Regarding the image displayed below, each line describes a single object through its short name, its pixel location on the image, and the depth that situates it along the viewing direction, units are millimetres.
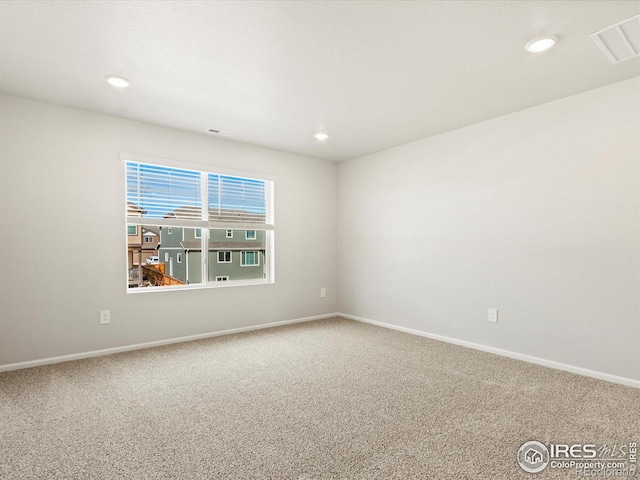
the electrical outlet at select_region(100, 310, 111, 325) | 3354
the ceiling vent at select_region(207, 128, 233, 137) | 3842
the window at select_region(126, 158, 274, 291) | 3686
